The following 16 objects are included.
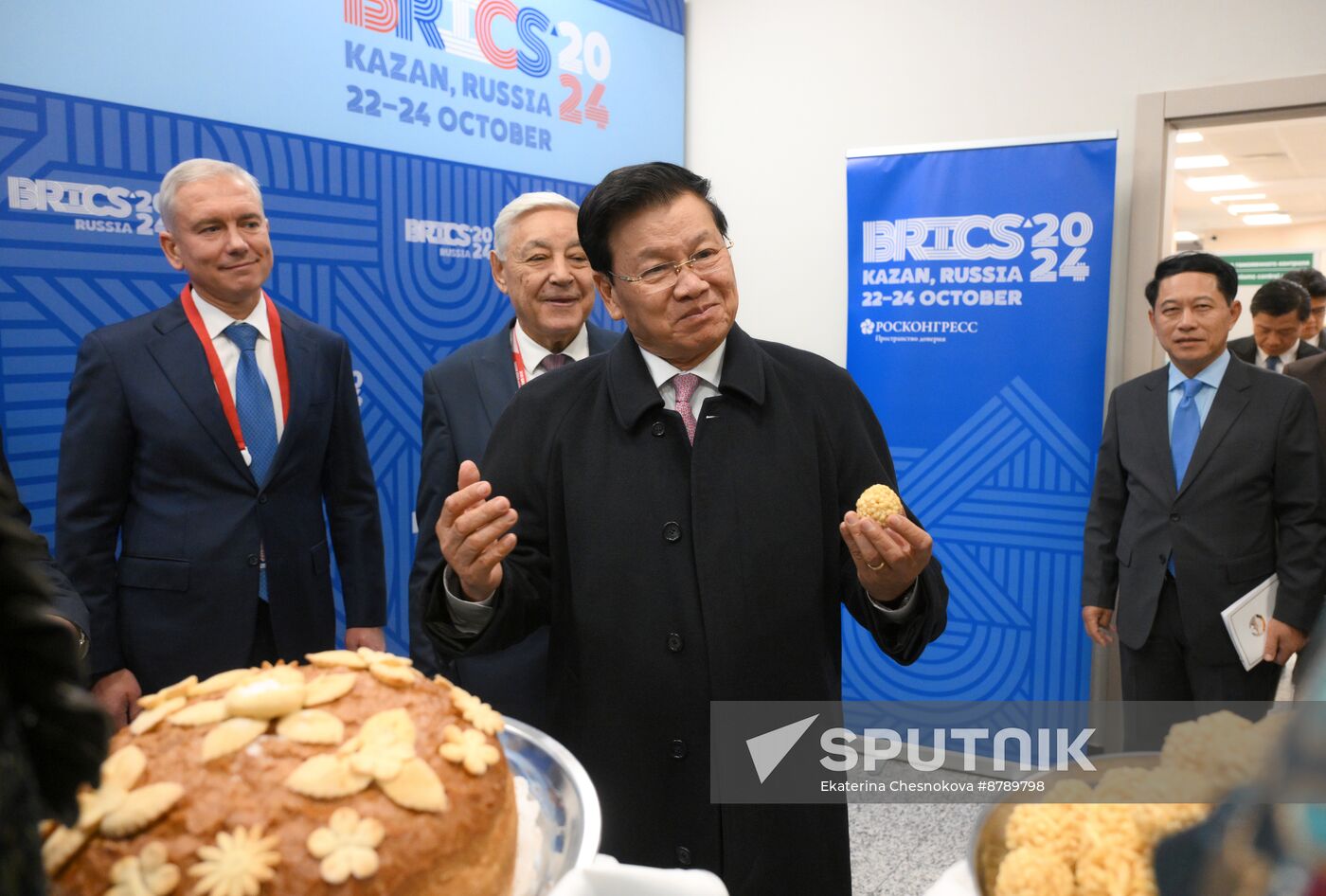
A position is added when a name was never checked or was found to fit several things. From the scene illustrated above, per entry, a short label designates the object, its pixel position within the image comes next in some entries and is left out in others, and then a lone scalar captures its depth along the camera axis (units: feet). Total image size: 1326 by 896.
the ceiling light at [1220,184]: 36.04
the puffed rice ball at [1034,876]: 1.93
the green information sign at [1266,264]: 43.37
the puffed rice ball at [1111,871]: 1.75
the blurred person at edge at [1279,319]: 14.40
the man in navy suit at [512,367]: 7.20
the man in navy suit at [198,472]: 7.02
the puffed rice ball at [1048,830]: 2.00
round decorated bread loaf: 1.69
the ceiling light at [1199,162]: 31.32
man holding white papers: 9.70
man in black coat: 4.87
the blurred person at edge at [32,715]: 0.99
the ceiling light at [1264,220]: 50.44
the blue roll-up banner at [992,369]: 12.30
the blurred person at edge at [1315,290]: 16.96
